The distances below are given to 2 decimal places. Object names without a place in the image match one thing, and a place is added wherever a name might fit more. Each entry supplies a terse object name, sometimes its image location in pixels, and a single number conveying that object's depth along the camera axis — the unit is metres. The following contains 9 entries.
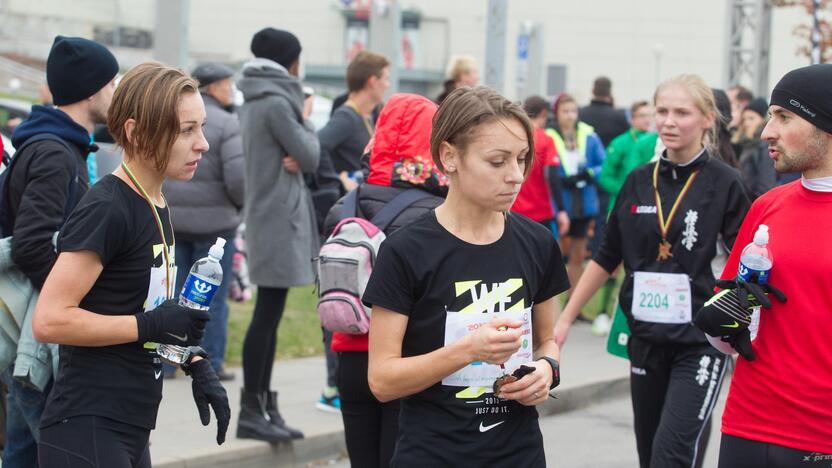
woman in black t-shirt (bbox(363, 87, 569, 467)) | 3.35
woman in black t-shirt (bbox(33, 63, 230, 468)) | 3.47
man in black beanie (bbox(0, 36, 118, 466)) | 4.12
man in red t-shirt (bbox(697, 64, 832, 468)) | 3.70
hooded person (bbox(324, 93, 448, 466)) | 4.47
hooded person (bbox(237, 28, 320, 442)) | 6.76
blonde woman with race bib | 5.08
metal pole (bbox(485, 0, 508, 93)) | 11.05
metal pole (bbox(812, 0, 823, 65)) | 12.48
